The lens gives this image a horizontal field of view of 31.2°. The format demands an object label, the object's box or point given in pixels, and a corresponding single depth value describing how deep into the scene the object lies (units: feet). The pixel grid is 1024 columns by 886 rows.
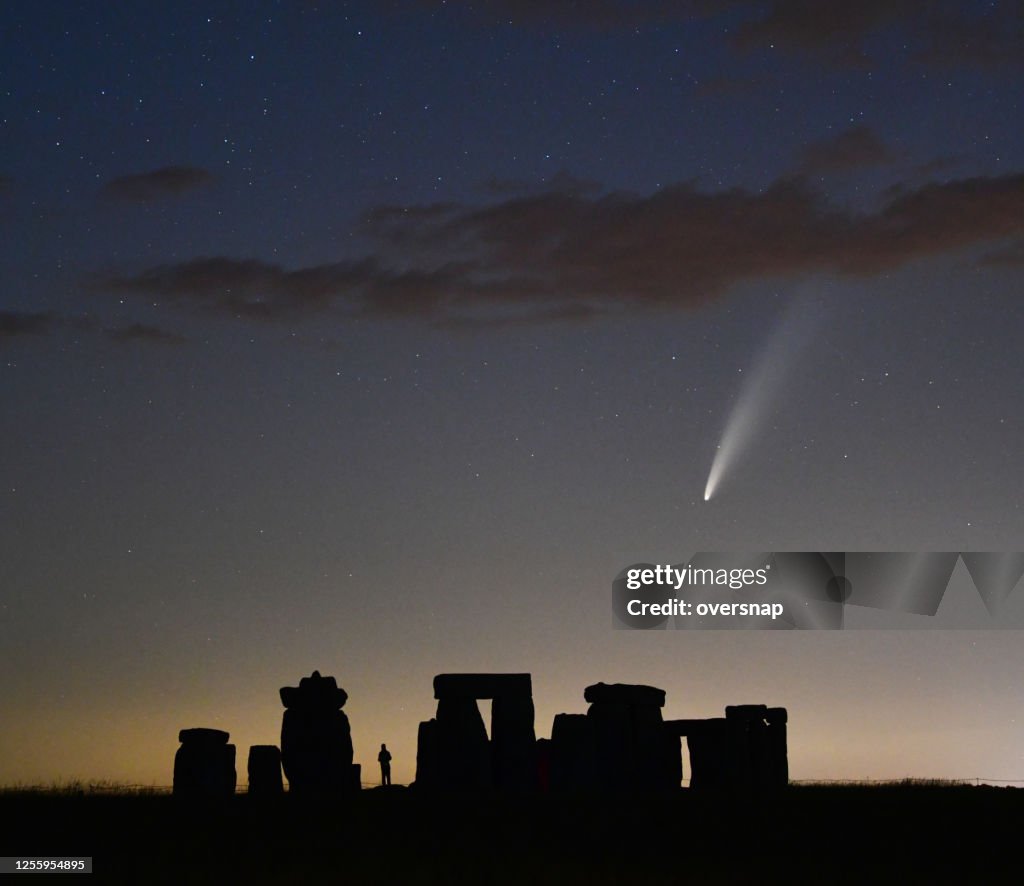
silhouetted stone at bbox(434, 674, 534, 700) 134.51
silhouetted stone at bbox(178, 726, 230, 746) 132.46
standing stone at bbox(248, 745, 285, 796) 133.08
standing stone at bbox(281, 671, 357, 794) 132.16
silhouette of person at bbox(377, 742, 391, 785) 149.18
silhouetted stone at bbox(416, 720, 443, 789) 134.10
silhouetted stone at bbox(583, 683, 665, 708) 138.62
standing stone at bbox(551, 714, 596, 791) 135.44
